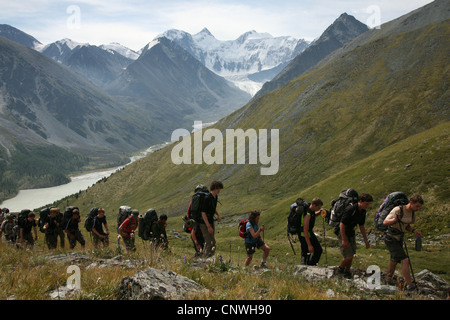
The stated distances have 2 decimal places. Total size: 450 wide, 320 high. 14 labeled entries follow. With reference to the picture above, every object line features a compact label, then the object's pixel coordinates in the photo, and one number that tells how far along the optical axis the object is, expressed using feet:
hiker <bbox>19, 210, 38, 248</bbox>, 59.98
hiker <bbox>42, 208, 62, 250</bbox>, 57.26
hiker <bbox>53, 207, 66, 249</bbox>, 58.29
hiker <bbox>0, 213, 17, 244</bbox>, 61.11
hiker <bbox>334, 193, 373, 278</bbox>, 33.83
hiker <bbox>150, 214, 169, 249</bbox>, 48.01
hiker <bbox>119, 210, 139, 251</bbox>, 50.70
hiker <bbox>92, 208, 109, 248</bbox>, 55.21
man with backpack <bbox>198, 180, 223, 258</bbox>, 40.11
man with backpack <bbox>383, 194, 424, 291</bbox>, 31.96
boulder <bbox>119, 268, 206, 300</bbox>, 20.92
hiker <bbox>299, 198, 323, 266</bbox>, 38.04
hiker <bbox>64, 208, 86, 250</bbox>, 56.65
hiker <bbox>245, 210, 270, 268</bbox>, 41.16
